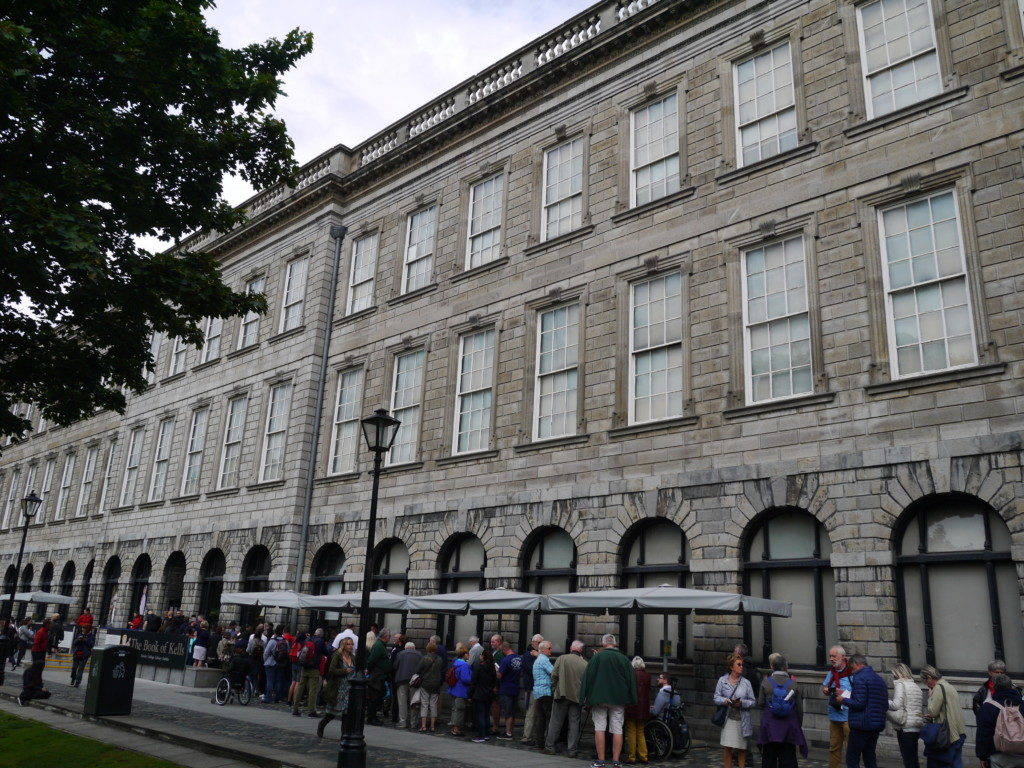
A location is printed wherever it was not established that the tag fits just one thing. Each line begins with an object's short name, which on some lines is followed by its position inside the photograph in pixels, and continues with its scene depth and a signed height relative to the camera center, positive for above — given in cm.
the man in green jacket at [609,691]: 1310 -63
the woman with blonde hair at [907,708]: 1095 -56
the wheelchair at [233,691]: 1966 -135
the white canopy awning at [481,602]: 1603 +71
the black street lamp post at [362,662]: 1116 -36
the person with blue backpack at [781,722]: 1108 -81
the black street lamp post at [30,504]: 2459 +307
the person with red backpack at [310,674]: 1847 -85
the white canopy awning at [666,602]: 1334 +73
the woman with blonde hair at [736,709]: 1189 -73
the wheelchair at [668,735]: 1376 -129
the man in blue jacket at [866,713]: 1098 -64
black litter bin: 1593 -106
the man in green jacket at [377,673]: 1706 -71
